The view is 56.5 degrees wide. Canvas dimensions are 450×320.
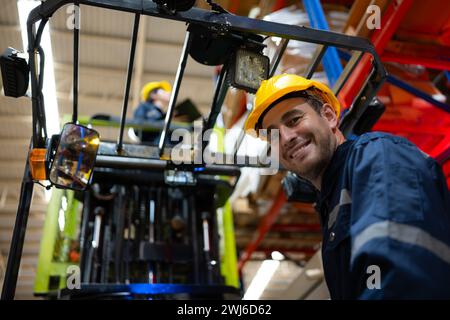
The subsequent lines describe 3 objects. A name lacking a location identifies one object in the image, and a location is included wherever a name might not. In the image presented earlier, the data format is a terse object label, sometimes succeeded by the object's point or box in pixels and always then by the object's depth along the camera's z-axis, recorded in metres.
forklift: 2.09
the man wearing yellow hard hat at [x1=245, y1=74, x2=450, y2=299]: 1.21
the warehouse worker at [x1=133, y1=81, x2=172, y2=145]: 4.57
